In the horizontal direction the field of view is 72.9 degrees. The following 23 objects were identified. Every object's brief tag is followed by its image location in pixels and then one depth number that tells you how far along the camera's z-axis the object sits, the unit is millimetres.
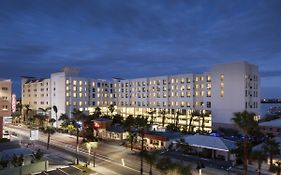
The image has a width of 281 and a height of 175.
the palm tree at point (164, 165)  25396
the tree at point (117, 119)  78473
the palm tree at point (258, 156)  27910
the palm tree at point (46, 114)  91678
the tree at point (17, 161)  31925
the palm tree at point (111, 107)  94655
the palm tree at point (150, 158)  28397
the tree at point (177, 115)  80663
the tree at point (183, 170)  23900
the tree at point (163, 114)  83512
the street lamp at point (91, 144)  38768
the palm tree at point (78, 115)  55201
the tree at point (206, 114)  77574
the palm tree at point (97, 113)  84841
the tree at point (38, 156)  35083
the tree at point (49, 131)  50542
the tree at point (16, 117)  98639
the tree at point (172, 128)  66087
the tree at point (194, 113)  74532
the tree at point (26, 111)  100765
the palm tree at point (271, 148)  32484
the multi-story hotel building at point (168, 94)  71508
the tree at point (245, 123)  26676
